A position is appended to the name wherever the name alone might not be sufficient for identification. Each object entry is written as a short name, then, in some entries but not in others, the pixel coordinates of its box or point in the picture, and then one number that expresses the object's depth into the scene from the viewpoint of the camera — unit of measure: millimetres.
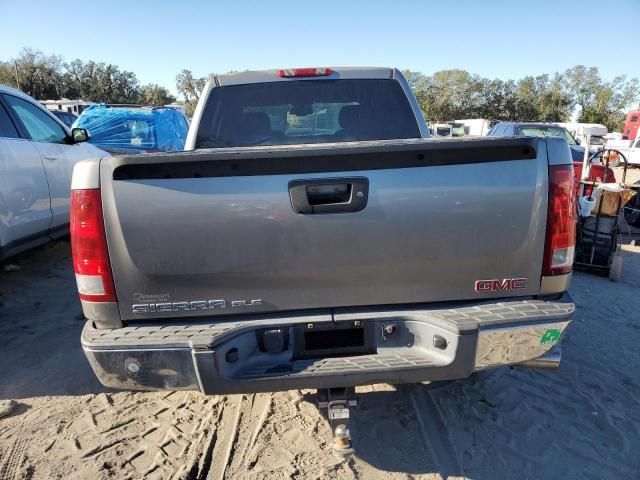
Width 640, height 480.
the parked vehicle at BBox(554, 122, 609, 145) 8325
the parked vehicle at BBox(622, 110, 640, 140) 28712
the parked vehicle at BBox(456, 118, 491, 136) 31531
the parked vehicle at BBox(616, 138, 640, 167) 19297
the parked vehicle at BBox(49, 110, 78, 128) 15078
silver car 4180
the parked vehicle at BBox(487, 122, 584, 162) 11987
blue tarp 11852
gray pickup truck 1895
